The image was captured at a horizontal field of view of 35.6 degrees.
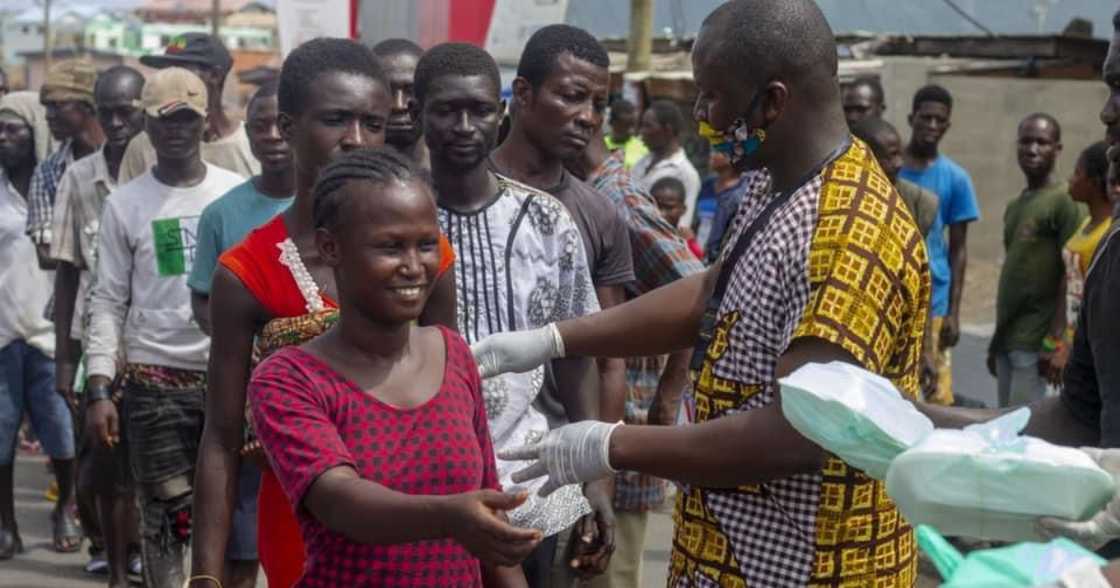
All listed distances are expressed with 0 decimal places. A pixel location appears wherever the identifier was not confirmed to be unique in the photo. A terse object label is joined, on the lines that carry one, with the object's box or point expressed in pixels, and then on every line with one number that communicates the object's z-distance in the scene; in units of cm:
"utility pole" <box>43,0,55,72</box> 4003
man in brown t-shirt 479
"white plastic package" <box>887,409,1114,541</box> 240
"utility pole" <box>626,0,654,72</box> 1706
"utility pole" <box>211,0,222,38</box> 3058
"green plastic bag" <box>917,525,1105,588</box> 204
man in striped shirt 432
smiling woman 297
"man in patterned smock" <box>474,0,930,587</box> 299
